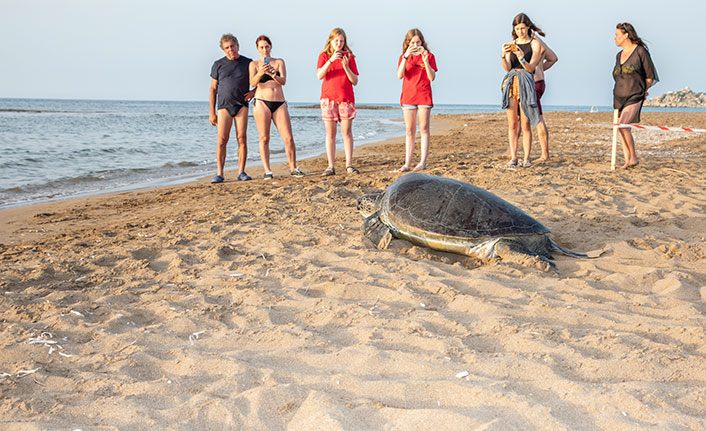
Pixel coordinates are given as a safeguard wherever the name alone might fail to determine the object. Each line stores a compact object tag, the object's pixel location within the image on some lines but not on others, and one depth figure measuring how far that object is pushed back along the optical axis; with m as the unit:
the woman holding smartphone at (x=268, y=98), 6.79
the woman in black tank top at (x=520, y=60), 7.00
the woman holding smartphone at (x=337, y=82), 6.77
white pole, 7.02
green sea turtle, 3.79
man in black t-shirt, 6.88
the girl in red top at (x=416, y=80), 6.84
